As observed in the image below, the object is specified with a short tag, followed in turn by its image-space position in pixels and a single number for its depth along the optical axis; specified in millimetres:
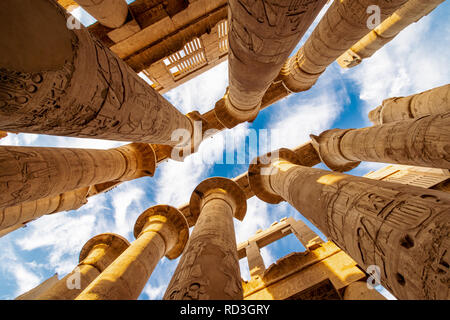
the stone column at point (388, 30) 7312
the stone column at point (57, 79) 1466
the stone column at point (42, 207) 6175
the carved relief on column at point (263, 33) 2412
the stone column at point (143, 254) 4355
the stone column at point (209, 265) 2314
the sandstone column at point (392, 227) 1641
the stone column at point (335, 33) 4527
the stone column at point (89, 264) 6357
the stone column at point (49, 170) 3352
